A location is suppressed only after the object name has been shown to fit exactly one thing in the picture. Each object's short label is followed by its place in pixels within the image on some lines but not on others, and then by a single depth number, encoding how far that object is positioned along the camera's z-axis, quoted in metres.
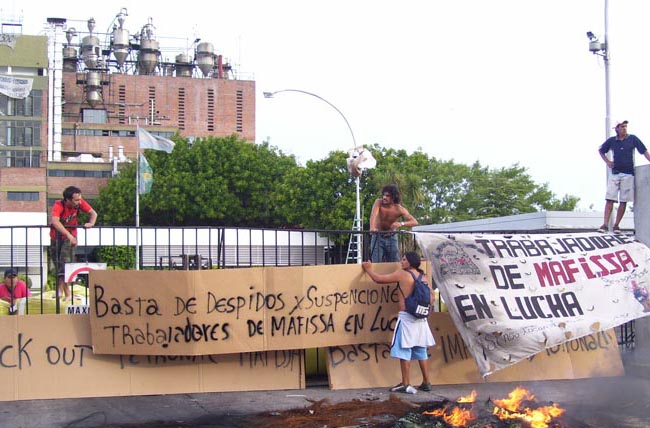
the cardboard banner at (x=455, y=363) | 9.02
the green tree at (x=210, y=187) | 56.09
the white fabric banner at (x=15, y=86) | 70.69
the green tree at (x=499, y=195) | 47.25
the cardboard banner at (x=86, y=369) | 8.23
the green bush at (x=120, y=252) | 34.48
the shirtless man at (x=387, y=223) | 9.70
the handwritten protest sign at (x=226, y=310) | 8.30
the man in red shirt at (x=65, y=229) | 8.67
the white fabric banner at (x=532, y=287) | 8.74
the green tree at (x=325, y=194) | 43.12
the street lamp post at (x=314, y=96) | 24.58
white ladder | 11.48
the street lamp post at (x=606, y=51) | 18.97
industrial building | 73.12
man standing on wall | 10.29
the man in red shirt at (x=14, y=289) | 9.72
